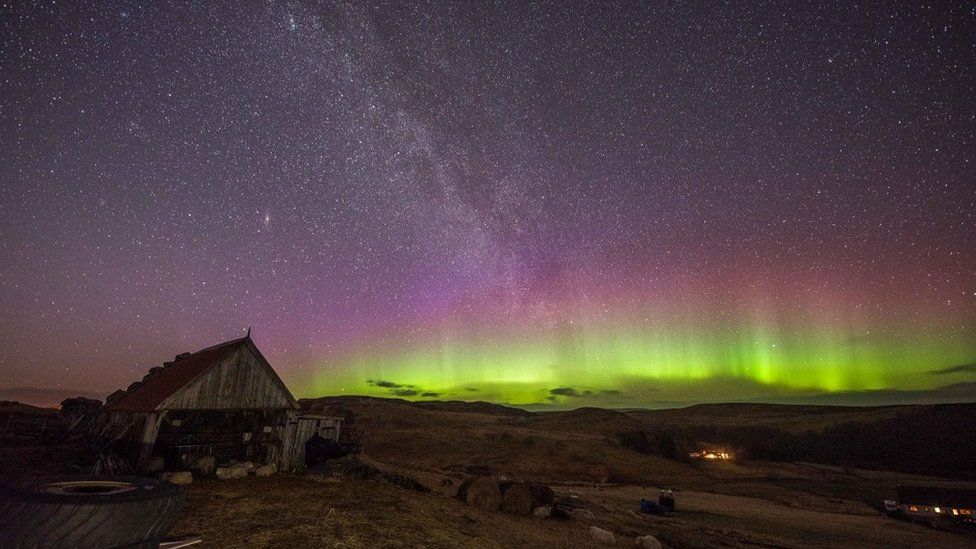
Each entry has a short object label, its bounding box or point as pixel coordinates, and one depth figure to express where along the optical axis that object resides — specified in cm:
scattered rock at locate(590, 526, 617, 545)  1416
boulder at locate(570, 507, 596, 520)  1788
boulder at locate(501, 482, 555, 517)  1658
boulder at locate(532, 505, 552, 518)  1650
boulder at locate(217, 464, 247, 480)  1650
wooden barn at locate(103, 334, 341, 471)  1658
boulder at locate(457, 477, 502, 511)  1682
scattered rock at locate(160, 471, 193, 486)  1480
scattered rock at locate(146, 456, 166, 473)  1580
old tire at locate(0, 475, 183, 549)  418
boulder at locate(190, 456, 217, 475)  1641
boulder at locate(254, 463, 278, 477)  1775
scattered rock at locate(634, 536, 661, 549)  1366
